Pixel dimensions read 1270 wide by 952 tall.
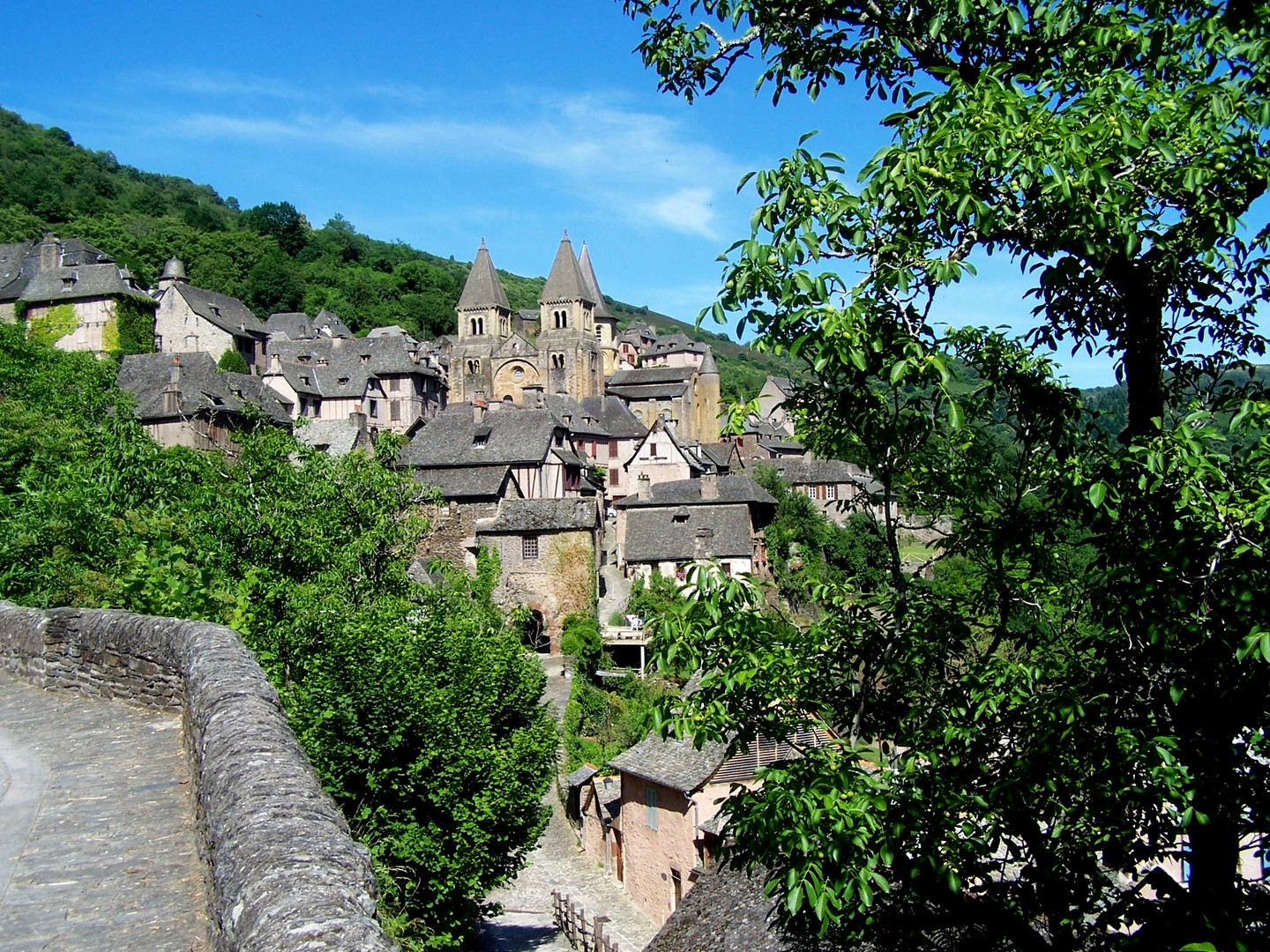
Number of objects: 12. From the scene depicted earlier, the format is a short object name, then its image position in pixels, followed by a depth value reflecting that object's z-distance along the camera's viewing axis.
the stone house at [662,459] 71.19
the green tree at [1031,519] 5.50
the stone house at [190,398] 53.88
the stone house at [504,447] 50.69
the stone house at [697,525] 51.03
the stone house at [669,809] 25.83
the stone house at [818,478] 73.69
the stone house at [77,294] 70.56
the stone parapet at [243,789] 4.20
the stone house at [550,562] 45.31
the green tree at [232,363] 76.25
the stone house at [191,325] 77.62
